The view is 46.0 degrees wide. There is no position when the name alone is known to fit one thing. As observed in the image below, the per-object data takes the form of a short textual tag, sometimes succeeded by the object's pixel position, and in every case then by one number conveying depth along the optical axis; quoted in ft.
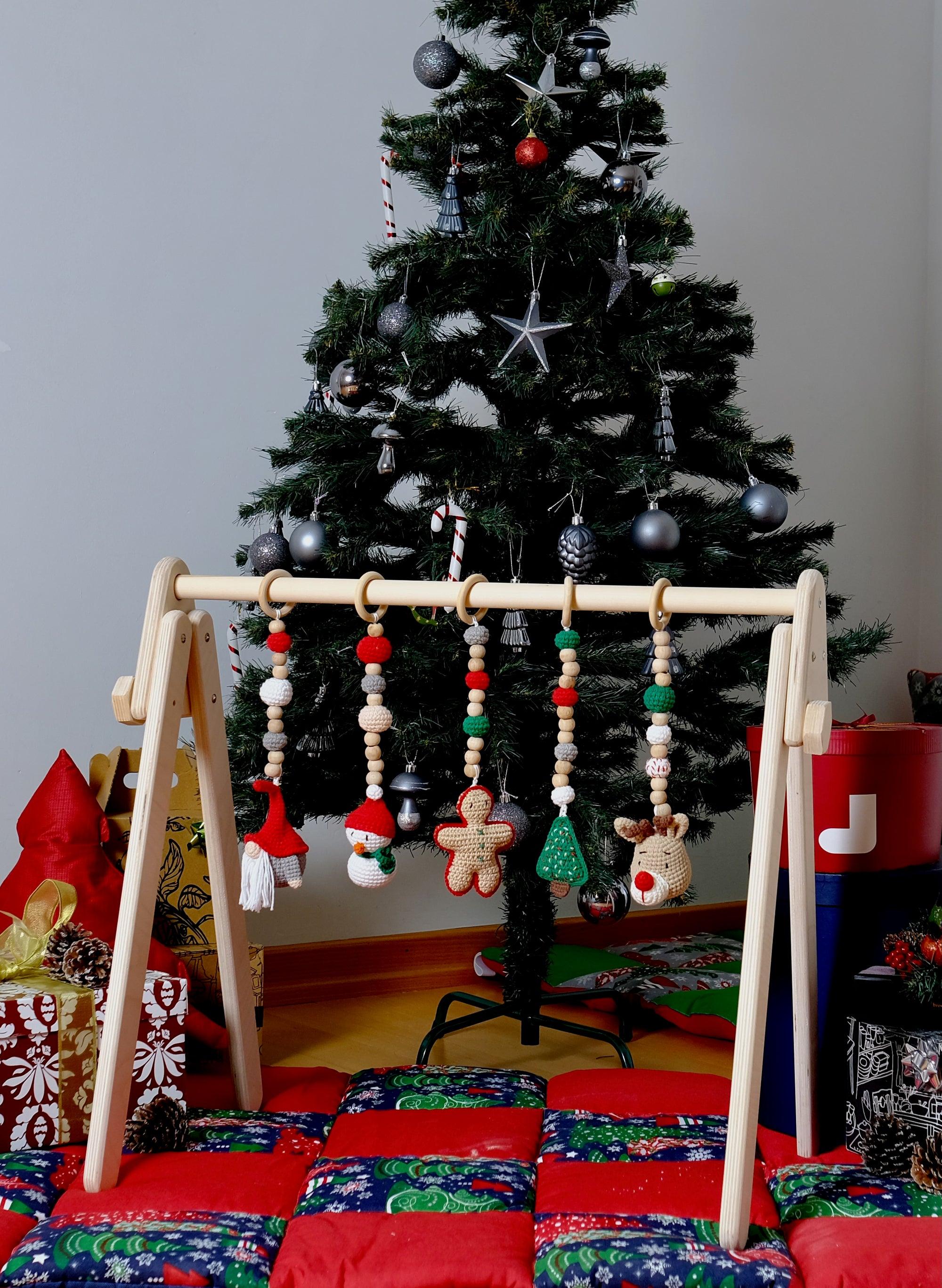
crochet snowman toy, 3.60
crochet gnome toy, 3.60
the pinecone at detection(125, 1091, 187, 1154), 3.66
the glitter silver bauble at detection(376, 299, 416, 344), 4.44
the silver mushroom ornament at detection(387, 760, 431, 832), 4.47
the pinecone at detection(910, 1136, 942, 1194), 3.31
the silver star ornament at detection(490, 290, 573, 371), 4.38
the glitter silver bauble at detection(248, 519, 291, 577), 4.57
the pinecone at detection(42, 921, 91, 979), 3.95
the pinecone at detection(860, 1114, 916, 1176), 3.43
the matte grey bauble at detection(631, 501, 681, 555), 4.31
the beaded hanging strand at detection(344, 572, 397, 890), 3.60
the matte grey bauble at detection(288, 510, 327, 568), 4.44
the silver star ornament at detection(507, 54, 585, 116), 4.50
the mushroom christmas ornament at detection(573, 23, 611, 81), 4.51
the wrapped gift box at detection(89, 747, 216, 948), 4.83
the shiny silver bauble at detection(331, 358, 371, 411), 4.54
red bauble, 4.39
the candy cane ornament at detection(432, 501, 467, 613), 4.30
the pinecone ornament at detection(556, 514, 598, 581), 4.25
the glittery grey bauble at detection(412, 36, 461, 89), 4.51
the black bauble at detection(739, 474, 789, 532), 4.54
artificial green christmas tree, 4.42
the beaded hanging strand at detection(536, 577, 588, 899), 3.43
